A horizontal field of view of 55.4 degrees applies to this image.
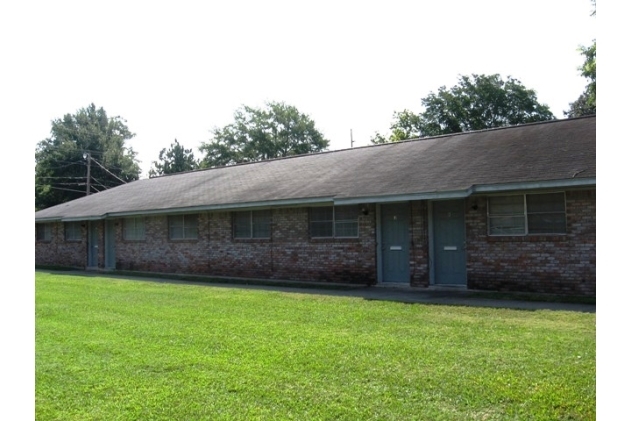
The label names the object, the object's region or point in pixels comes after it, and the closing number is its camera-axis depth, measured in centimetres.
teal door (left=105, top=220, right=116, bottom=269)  2477
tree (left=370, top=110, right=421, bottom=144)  5162
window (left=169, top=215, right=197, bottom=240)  2081
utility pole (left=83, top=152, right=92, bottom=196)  5301
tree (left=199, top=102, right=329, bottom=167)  6341
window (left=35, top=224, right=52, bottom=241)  2891
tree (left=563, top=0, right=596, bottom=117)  2512
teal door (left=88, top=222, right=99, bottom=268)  2575
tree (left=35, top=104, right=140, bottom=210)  5731
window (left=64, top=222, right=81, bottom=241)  2695
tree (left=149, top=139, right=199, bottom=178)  6444
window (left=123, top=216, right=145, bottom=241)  2309
